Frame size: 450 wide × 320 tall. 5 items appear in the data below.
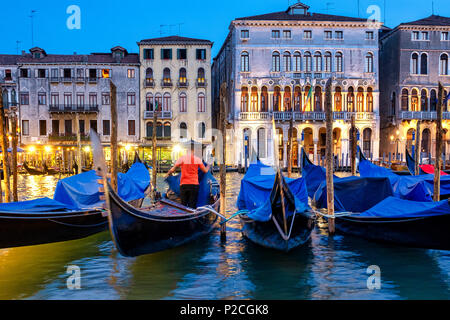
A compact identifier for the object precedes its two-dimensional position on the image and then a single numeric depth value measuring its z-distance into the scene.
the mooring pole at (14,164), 7.96
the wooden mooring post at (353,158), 10.66
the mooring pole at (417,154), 10.97
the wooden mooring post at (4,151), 7.54
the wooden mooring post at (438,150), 7.37
